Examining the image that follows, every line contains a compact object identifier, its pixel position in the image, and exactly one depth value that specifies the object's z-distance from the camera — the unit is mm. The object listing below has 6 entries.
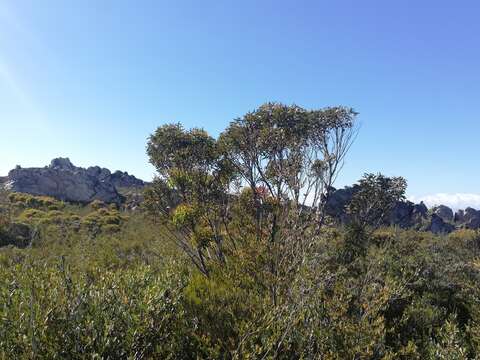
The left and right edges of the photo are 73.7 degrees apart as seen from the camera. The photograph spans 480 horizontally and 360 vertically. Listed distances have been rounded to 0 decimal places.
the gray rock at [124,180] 80250
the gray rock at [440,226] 71219
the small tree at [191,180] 14281
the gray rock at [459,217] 88012
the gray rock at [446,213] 89100
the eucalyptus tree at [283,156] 7520
